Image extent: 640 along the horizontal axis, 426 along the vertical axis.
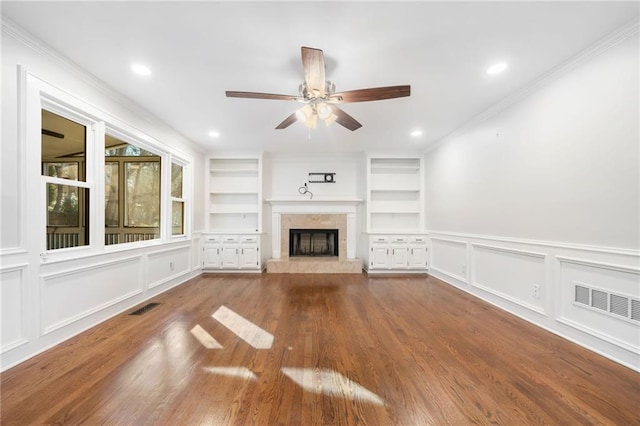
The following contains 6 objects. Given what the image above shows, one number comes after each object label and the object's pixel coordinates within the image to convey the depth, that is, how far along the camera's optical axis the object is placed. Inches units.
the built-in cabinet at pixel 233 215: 199.6
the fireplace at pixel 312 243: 227.9
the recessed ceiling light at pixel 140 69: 92.2
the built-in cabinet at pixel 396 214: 198.8
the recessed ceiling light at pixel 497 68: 90.8
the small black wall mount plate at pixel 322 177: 220.8
